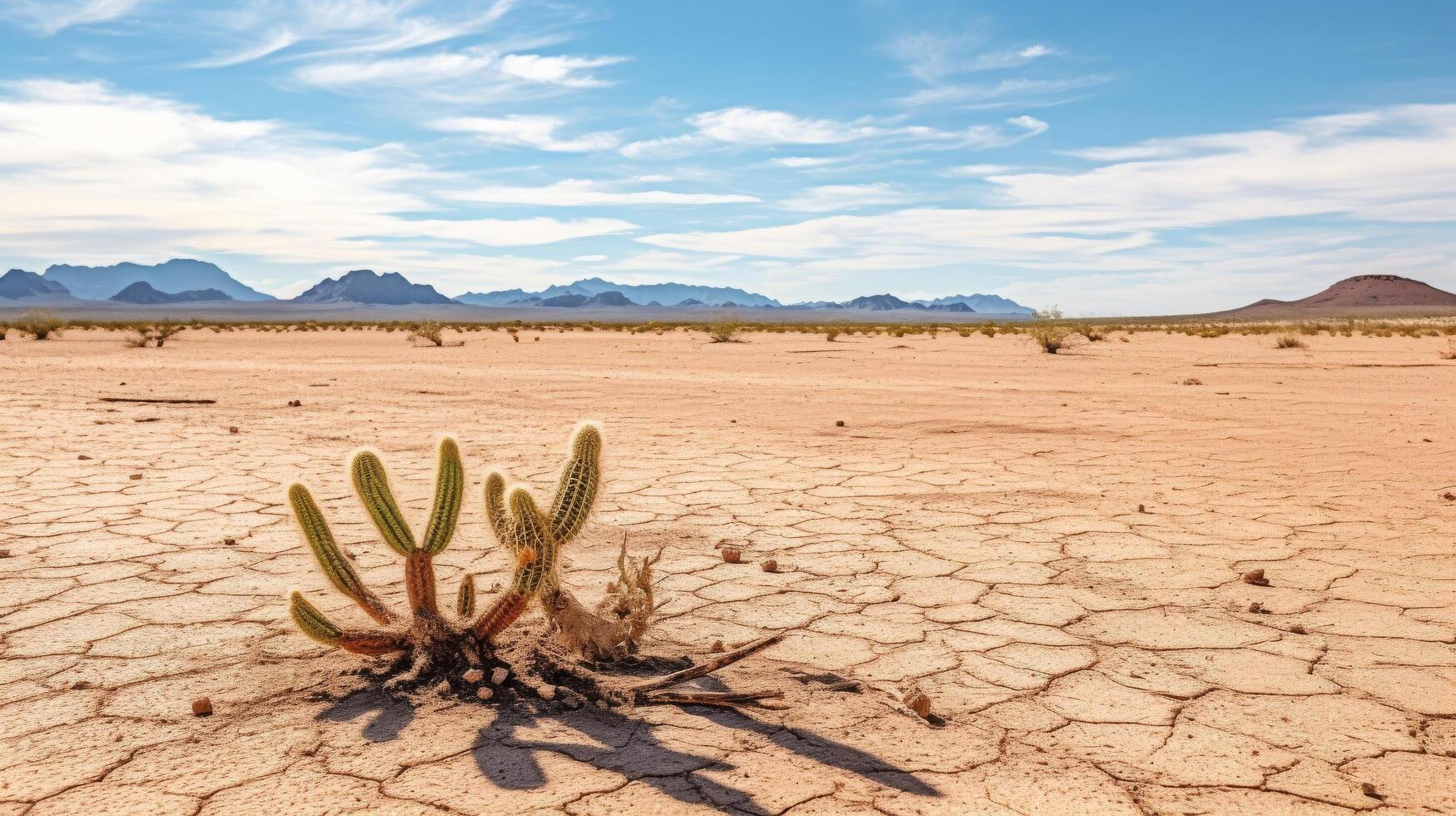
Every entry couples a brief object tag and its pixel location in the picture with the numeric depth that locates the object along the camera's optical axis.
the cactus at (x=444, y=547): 2.51
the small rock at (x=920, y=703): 2.42
